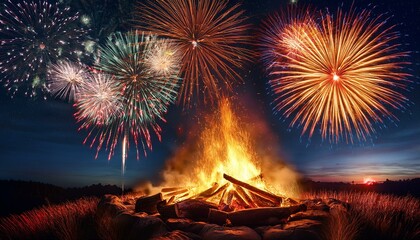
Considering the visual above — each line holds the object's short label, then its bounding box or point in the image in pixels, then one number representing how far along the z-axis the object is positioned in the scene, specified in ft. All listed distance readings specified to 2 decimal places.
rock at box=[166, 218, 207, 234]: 28.55
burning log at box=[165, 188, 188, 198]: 43.50
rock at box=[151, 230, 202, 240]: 25.13
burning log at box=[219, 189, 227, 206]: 37.12
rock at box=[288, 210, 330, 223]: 28.73
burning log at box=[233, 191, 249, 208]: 37.42
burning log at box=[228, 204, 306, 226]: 29.96
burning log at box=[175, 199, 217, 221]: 32.35
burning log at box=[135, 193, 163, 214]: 35.37
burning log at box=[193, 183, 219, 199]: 39.86
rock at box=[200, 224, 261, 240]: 25.23
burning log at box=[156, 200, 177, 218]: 32.45
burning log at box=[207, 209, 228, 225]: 30.60
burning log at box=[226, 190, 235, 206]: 37.45
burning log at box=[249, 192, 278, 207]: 37.17
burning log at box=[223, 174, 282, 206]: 37.47
